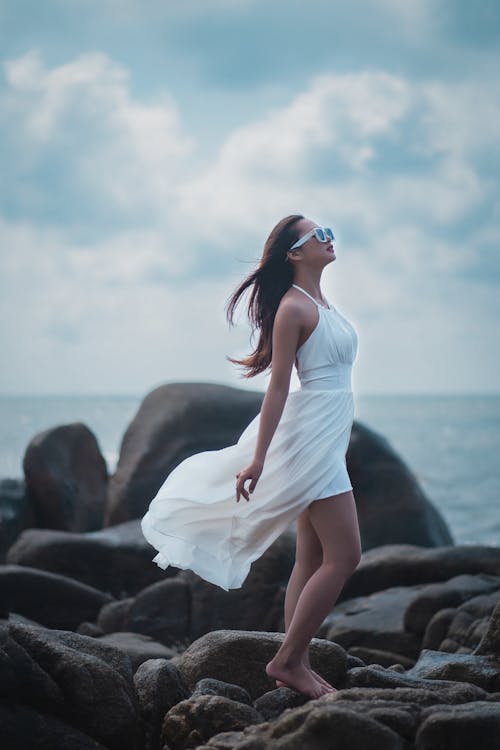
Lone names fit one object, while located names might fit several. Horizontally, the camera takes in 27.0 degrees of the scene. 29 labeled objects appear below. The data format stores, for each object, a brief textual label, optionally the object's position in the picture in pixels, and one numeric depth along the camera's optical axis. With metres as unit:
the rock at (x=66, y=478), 13.30
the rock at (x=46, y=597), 9.29
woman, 5.06
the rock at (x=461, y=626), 7.64
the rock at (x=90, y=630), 8.99
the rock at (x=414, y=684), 4.60
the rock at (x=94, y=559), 10.58
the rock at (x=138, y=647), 6.83
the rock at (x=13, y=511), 12.25
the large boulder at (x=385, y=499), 12.16
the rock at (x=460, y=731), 3.98
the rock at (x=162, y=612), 9.26
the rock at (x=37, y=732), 4.45
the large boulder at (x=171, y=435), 12.95
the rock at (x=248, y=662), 5.37
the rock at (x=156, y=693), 4.85
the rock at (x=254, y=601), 9.16
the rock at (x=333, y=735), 3.88
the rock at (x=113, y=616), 9.37
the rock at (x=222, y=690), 4.89
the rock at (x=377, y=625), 8.41
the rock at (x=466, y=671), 5.36
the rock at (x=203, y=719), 4.52
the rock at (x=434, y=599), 8.38
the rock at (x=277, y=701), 4.91
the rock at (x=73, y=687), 4.60
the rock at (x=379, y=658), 8.04
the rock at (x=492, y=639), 5.75
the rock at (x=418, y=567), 9.55
